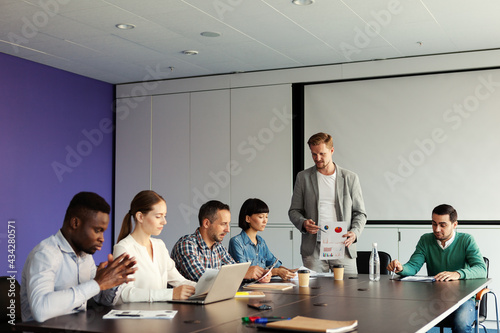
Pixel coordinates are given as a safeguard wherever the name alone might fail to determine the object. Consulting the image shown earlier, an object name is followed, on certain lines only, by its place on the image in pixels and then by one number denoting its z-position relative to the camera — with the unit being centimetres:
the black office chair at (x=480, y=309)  367
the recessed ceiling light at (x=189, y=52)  668
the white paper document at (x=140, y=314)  253
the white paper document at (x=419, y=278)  394
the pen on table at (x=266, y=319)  239
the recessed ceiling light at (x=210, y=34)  592
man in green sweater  400
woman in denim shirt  442
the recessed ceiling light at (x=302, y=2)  503
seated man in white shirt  250
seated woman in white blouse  330
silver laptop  293
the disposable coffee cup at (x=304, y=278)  375
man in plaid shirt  371
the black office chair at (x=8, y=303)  298
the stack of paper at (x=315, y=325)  222
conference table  235
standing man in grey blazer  475
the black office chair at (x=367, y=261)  496
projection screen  662
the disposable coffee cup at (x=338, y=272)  413
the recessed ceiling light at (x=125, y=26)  565
